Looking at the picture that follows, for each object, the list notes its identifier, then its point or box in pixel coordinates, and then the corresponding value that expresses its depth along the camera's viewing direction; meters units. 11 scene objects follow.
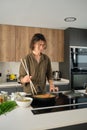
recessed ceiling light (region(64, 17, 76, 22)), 2.67
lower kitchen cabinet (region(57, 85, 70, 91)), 3.20
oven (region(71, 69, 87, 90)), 3.25
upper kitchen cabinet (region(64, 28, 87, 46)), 3.24
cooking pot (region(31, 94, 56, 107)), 1.32
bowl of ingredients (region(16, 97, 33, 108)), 1.23
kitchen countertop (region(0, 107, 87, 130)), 0.91
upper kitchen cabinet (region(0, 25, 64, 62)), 3.08
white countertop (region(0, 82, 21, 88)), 2.82
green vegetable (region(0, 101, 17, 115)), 1.14
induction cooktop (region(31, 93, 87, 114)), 1.18
